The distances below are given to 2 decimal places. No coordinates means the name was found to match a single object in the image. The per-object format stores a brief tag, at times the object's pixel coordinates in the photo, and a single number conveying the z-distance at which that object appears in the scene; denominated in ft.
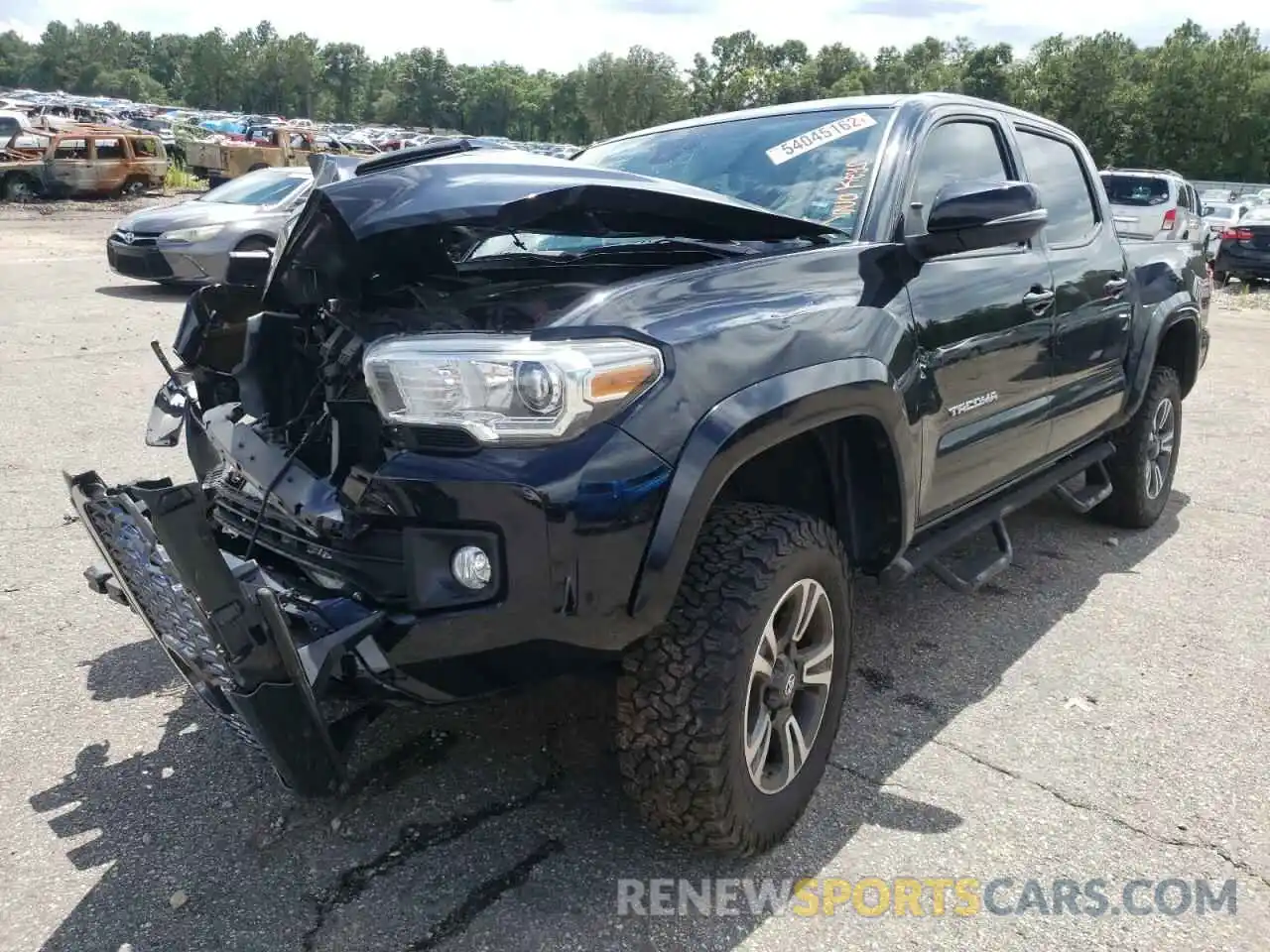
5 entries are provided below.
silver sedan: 39.88
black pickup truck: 7.11
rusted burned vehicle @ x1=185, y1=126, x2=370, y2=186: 97.04
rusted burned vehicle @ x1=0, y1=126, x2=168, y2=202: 80.74
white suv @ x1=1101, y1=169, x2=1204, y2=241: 47.52
